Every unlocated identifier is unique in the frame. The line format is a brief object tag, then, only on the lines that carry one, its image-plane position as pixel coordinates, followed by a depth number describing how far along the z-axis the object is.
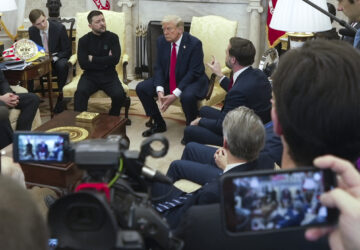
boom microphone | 1.76
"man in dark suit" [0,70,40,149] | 3.63
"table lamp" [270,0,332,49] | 2.97
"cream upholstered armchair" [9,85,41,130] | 3.68
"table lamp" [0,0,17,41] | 3.85
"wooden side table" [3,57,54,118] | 4.05
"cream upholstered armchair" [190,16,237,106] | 4.36
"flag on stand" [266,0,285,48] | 4.88
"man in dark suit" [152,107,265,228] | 1.88
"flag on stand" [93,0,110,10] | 5.58
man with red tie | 4.07
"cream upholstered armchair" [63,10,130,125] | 4.71
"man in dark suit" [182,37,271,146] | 3.16
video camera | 0.81
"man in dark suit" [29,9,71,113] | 4.62
